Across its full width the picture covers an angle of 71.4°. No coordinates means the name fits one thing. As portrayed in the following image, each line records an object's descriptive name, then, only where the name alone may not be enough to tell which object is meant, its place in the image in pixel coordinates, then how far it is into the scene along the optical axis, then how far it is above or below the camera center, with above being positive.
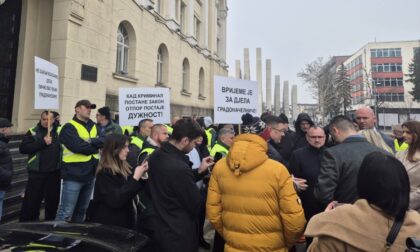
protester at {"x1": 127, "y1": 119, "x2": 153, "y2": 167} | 4.01 +0.05
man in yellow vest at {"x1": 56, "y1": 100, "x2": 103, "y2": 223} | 4.38 -0.31
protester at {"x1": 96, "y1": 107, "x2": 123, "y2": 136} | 6.30 +0.42
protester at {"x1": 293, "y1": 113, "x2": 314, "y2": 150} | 5.36 +0.30
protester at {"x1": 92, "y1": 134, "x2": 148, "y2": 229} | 2.92 -0.45
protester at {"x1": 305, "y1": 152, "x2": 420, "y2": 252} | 1.34 -0.35
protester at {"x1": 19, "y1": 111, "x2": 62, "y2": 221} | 4.57 -0.47
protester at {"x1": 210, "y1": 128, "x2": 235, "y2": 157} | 4.55 +0.02
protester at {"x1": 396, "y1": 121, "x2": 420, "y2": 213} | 2.62 -0.12
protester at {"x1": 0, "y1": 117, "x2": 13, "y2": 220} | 3.96 -0.39
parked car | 2.13 -0.78
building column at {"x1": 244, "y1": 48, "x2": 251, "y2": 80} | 59.07 +17.24
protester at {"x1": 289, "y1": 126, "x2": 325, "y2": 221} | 3.57 -0.26
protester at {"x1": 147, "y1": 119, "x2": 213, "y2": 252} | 2.50 -0.45
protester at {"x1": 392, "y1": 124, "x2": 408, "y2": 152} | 6.43 +0.23
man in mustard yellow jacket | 2.21 -0.44
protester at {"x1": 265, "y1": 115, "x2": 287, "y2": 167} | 4.44 +0.25
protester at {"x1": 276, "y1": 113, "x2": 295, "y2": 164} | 5.48 -0.03
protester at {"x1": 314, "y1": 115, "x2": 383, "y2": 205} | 2.67 -0.23
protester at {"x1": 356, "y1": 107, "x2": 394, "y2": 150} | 4.09 +0.36
